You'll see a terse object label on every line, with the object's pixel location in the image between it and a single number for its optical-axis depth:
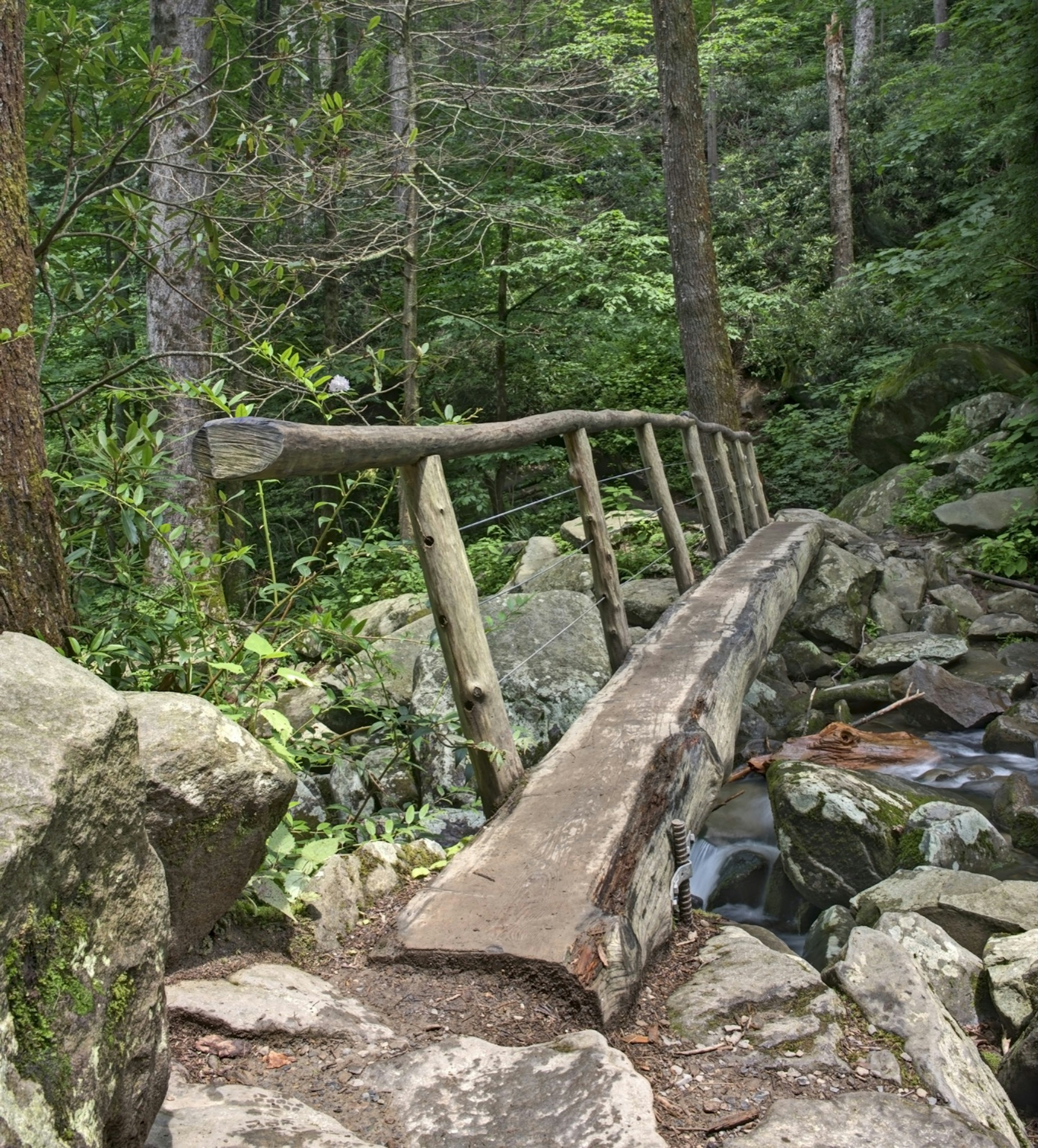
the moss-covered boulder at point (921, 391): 11.62
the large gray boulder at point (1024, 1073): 2.60
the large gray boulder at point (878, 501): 11.37
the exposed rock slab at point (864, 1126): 1.93
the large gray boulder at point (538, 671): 5.00
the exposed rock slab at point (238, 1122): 1.58
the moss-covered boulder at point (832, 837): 4.42
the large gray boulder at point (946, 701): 6.39
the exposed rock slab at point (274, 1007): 2.07
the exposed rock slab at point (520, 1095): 1.83
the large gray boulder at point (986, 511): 9.45
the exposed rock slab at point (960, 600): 8.55
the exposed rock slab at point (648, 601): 7.21
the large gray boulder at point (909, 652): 7.37
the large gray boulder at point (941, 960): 3.12
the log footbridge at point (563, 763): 2.39
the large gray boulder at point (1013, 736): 5.98
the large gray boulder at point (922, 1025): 2.15
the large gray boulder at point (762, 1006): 2.27
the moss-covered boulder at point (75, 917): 1.16
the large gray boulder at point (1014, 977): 2.96
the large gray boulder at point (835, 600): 8.02
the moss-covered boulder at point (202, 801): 2.17
